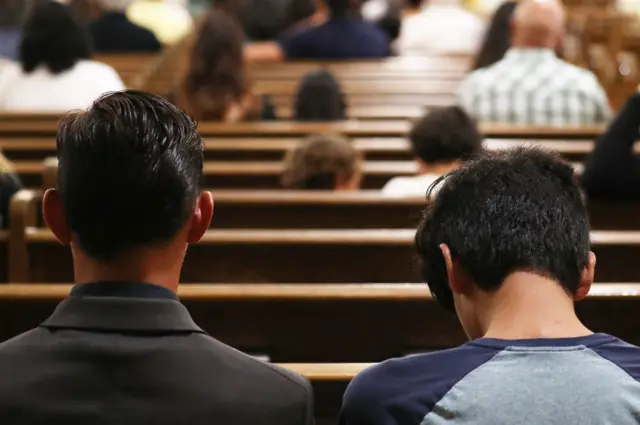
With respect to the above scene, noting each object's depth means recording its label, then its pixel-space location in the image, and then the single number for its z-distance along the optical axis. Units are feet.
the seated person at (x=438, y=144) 19.04
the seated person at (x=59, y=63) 27.29
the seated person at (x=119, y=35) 42.22
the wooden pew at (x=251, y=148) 23.40
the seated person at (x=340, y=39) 37.23
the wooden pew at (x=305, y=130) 23.79
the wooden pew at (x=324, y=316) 12.38
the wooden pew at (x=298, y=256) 15.12
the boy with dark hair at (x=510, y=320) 6.99
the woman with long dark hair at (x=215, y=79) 27.93
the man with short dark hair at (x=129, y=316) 6.82
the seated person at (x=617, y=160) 17.62
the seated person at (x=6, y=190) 16.74
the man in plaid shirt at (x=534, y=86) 25.81
